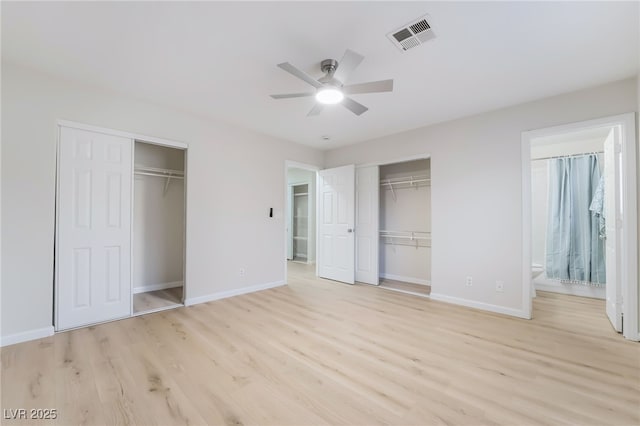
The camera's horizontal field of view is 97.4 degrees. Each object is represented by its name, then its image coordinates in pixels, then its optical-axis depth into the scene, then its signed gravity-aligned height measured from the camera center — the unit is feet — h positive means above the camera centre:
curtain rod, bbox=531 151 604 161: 14.31 +3.31
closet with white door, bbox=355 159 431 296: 16.55 -0.45
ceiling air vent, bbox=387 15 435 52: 6.74 +4.61
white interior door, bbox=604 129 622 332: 9.78 -0.34
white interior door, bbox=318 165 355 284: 17.01 -0.42
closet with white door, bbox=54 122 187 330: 9.63 -0.41
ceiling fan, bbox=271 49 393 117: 7.04 +3.64
